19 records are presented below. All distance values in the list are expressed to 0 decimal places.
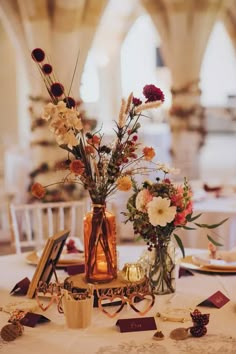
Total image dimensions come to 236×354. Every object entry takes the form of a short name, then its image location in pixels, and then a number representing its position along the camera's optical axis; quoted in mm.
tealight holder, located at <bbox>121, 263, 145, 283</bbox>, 2156
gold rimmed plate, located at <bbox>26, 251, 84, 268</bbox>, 2742
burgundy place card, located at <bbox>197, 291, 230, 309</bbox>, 2133
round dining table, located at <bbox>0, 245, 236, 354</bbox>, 1762
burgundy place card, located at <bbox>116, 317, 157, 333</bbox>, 1912
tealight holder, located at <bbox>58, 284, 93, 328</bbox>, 1904
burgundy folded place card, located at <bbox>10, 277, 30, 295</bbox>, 2326
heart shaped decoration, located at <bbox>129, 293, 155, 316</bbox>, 2057
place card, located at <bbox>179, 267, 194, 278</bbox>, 2568
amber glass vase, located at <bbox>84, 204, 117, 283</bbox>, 2152
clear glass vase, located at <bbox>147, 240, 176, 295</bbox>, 2273
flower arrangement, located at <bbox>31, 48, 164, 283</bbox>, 2002
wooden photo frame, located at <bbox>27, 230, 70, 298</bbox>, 2244
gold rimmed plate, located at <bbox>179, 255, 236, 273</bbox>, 2586
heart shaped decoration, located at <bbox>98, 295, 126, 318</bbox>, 2029
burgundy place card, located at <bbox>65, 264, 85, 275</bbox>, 2546
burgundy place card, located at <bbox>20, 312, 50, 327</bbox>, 1965
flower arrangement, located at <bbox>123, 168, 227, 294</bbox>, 2137
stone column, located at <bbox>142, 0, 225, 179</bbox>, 6371
